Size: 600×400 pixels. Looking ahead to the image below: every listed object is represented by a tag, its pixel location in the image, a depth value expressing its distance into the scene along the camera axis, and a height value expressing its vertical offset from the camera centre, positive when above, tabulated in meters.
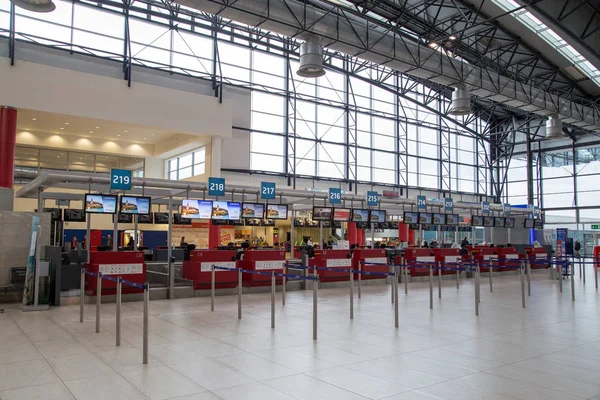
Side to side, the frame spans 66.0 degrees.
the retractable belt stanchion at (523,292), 11.07 -1.53
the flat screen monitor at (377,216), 18.88 +0.52
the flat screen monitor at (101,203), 12.54 +0.65
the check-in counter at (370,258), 17.05 -1.11
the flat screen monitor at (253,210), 15.70 +0.61
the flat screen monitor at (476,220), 23.42 +0.47
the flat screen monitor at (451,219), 22.17 +0.48
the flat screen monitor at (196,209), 14.73 +0.61
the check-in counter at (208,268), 13.34 -1.19
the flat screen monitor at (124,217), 13.59 +0.30
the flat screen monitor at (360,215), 18.30 +0.54
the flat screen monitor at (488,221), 24.25 +0.43
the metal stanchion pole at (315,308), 7.38 -1.29
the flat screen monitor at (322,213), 17.07 +0.57
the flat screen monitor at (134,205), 13.39 +0.66
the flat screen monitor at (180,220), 15.97 +0.28
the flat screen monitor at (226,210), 15.25 +0.59
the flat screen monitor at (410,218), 20.58 +0.49
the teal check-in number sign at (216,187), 14.54 +1.29
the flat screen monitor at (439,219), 21.58 +0.47
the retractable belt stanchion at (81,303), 8.66 -1.45
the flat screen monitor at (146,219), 15.72 +0.29
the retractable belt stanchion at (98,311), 7.85 -1.44
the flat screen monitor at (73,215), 15.01 +0.39
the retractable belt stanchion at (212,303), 10.46 -1.72
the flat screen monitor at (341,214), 17.51 +0.55
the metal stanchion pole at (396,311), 8.35 -1.49
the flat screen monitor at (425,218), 20.98 +0.49
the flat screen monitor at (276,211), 16.16 +0.60
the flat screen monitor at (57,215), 15.77 +0.41
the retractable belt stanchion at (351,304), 9.35 -1.54
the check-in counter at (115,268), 11.69 -1.04
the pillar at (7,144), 18.45 +3.37
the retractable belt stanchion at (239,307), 9.30 -1.59
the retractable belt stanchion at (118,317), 6.84 -1.32
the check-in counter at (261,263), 14.23 -1.11
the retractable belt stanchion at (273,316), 8.28 -1.58
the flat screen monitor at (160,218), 17.88 +0.37
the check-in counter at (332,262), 15.89 -1.16
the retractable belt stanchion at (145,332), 5.86 -1.35
